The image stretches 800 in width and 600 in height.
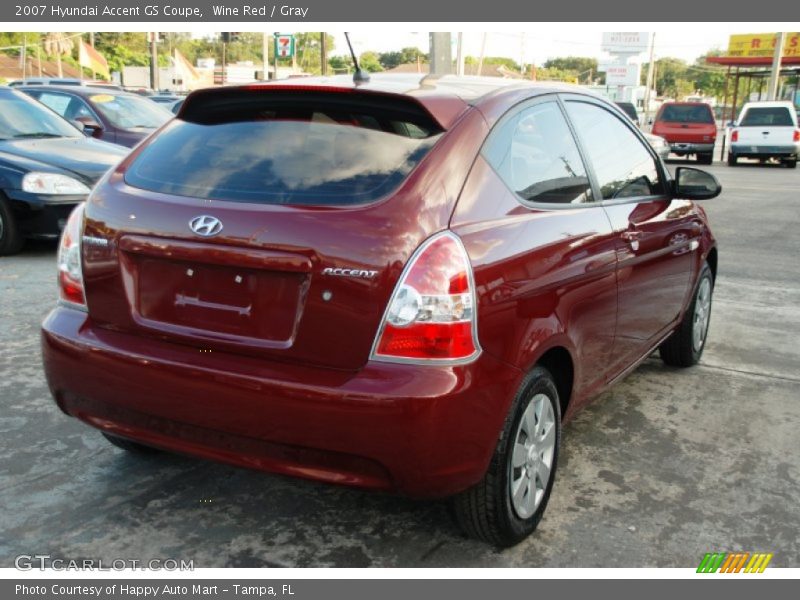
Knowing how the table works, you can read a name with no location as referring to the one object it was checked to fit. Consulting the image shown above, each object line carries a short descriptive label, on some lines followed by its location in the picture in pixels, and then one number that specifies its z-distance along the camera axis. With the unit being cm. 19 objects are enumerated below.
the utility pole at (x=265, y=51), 4271
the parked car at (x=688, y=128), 2431
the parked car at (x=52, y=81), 1707
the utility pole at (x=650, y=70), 5384
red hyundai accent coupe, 257
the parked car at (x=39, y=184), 759
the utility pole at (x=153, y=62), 3187
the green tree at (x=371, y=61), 7756
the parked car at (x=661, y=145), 1906
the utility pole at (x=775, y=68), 3344
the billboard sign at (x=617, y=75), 6191
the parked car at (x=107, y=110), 1153
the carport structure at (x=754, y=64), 4203
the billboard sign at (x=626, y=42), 7150
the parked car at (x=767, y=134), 2329
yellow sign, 4403
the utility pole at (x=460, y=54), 2642
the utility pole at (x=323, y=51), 3900
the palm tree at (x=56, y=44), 7334
